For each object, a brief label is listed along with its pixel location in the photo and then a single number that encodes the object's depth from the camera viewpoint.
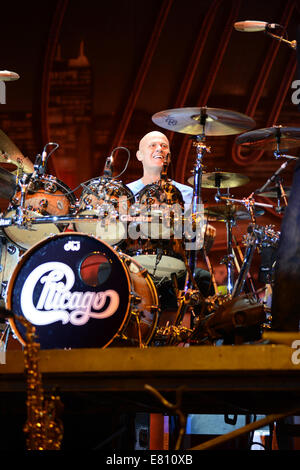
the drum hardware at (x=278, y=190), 9.69
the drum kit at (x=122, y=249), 5.74
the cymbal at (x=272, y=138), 9.97
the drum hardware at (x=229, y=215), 9.89
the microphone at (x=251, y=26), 6.86
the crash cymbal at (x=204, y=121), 9.03
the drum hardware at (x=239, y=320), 5.03
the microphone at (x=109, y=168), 8.51
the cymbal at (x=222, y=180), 10.27
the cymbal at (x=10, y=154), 8.52
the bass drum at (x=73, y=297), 5.70
